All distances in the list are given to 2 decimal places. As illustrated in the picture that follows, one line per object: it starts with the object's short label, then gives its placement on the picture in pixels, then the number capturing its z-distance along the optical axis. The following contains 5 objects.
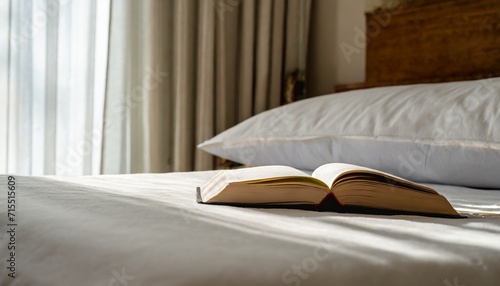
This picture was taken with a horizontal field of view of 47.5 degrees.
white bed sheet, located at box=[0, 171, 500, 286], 0.54
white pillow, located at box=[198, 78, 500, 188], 1.32
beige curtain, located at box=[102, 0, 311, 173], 2.39
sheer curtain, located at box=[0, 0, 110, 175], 2.12
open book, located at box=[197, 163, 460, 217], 0.94
